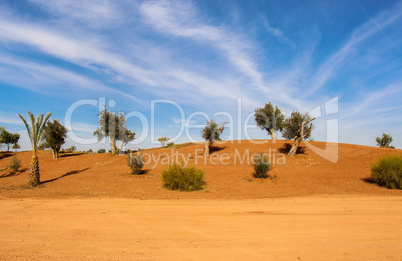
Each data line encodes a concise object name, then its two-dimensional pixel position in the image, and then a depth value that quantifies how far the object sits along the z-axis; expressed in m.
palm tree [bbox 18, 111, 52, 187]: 17.56
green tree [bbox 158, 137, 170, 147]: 53.47
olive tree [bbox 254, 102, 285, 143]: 33.66
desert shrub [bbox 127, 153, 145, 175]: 19.92
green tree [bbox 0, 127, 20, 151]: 45.85
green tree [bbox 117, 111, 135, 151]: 34.16
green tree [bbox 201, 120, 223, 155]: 30.03
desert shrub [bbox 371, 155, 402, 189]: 14.87
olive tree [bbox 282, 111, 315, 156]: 26.28
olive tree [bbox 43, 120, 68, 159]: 32.56
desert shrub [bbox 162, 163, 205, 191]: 14.80
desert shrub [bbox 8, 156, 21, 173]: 26.28
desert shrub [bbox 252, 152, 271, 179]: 17.38
